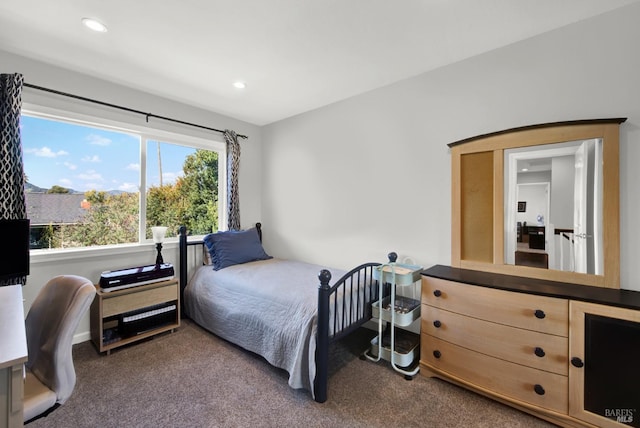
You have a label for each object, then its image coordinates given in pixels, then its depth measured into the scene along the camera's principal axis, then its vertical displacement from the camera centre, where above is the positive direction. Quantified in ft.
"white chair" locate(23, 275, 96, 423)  3.87 -2.05
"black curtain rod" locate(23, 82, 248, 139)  7.60 +3.45
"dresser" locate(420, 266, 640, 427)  4.78 -2.63
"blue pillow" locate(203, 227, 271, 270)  10.07 -1.36
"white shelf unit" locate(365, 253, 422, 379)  7.01 -2.80
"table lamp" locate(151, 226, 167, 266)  9.41 -0.85
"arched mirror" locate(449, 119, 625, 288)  5.74 +0.23
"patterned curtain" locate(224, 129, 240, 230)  11.83 +1.40
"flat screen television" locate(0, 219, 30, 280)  6.07 -0.81
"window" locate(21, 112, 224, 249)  8.09 +1.05
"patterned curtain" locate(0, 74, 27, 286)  6.81 +1.52
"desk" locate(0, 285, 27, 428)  2.83 -1.74
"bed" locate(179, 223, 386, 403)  6.14 -2.48
